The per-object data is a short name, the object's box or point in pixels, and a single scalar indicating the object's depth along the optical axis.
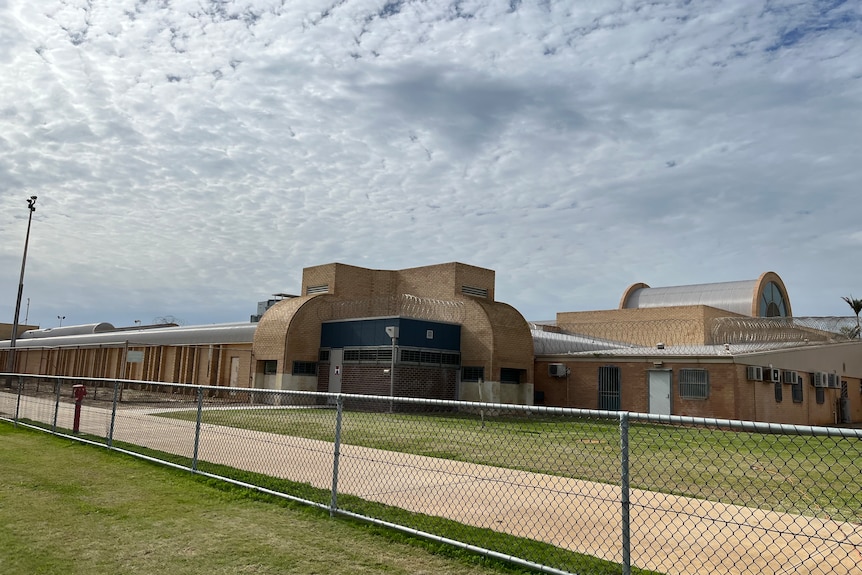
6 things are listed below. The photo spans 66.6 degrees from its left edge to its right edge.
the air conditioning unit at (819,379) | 31.50
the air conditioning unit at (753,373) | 26.20
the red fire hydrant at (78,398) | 13.73
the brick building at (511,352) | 28.12
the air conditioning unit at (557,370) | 32.22
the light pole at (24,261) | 37.69
